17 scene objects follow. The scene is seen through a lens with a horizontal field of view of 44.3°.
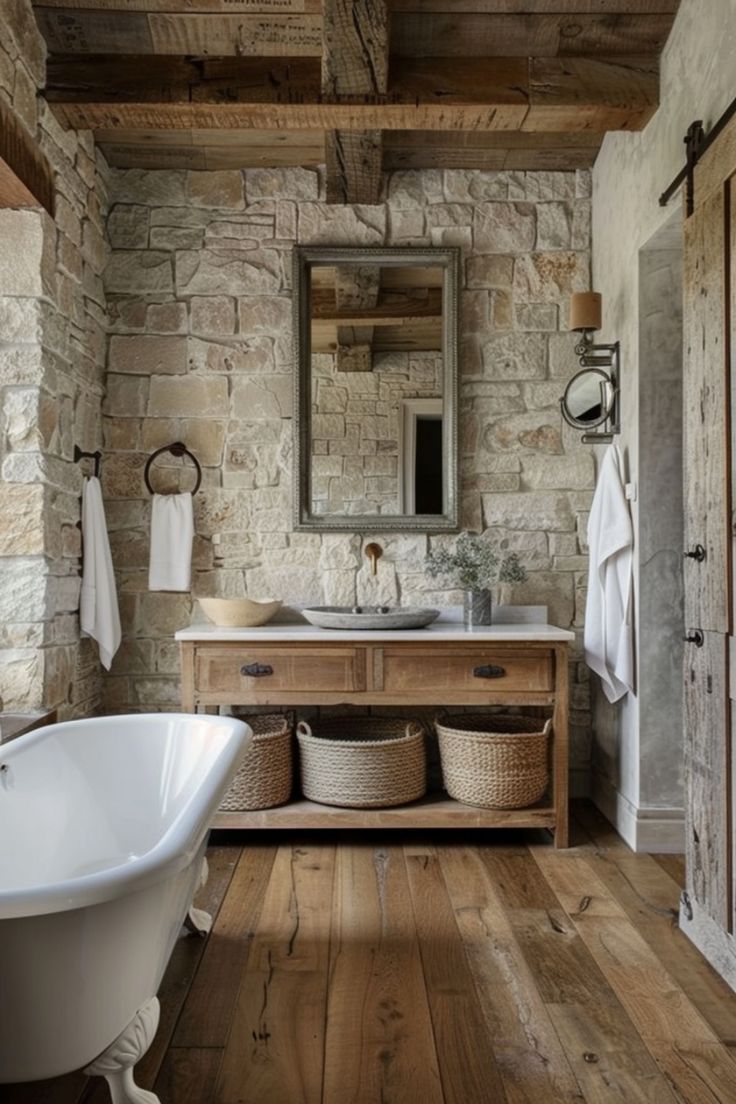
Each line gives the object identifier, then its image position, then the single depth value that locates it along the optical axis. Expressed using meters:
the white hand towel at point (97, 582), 3.54
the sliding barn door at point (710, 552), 2.35
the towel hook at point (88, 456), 3.56
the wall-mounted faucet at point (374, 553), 3.95
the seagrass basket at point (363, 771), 3.42
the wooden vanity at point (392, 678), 3.40
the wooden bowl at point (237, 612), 3.59
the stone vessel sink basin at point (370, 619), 3.47
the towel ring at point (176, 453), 3.93
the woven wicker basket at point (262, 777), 3.41
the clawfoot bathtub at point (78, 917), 1.37
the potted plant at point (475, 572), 3.74
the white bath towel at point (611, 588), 3.42
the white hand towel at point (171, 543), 3.88
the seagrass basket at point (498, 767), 3.41
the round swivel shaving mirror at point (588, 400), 3.64
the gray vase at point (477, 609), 3.74
